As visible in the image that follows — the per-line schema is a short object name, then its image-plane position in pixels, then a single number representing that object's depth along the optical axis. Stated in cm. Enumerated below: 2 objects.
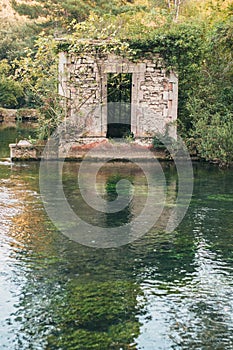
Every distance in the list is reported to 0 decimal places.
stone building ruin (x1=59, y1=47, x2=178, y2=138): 1597
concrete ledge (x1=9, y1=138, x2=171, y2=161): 1588
